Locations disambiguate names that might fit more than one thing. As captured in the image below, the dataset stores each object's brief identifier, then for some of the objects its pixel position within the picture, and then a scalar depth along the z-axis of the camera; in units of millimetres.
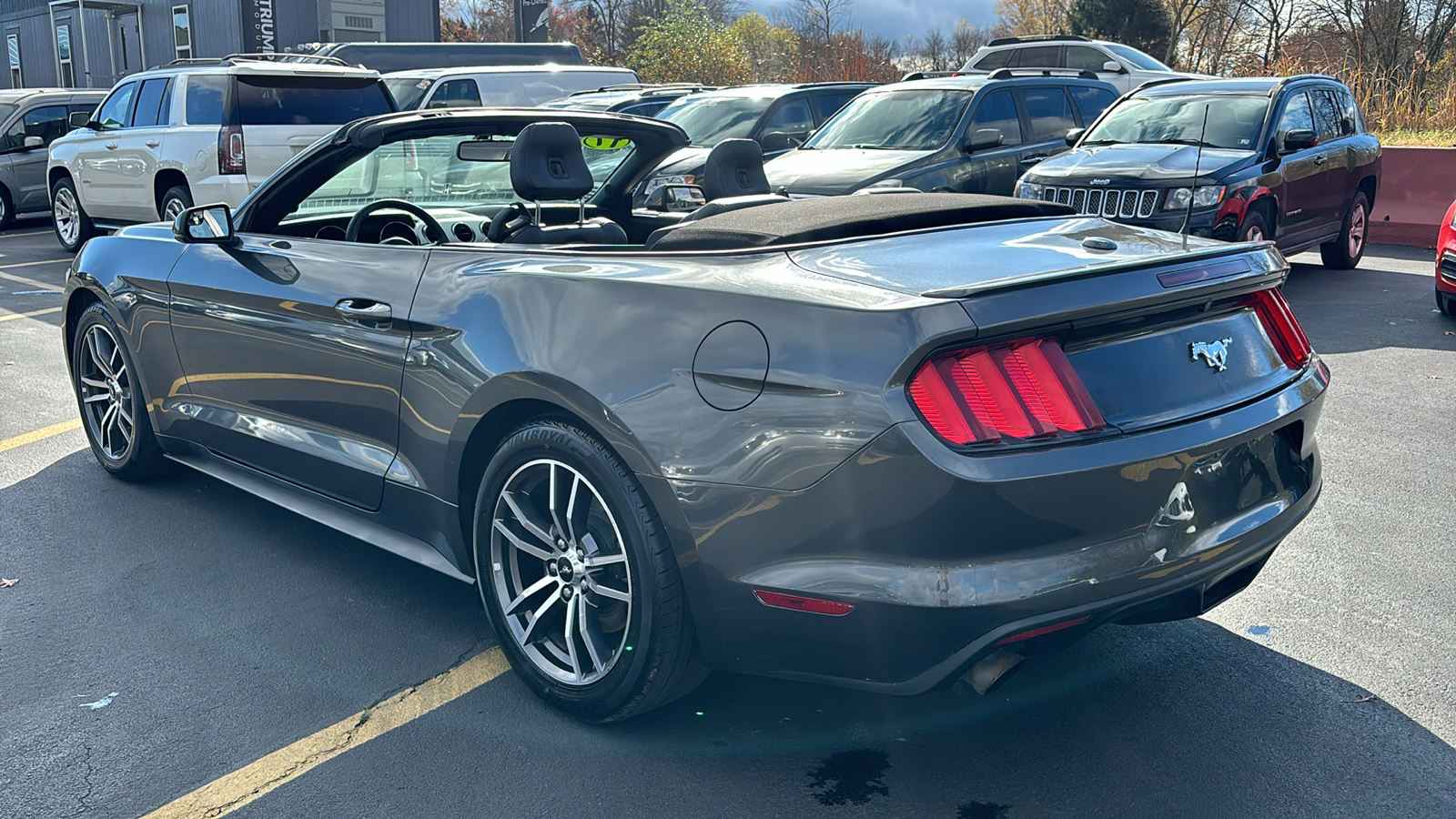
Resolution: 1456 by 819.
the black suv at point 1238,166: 9078
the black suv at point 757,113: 12688
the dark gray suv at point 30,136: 16219
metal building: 30703
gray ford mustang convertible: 2518
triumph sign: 29953
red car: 8477
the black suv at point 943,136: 10094
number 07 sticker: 4625
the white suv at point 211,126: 11492
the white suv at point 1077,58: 18891
